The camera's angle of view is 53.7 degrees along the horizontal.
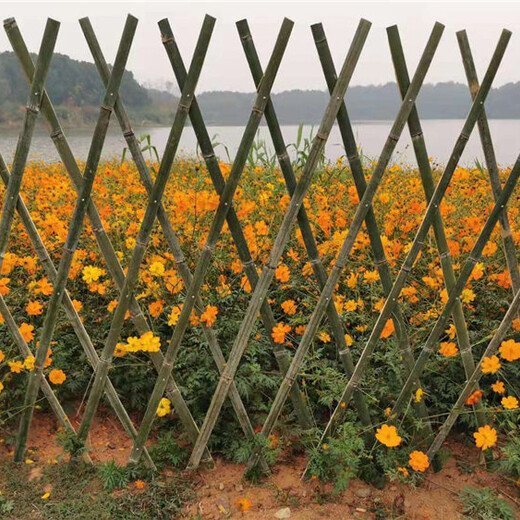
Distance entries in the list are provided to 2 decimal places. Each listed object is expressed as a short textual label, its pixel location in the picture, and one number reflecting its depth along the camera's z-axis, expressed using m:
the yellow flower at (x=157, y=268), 2.17
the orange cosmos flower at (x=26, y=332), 2.23
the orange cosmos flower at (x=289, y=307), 2.30
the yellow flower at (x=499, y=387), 2.05
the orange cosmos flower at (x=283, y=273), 2.17
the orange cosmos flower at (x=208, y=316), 2.02
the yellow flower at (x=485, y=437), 1.94
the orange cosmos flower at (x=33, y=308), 2.29
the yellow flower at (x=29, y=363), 2.15
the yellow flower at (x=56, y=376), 2.21
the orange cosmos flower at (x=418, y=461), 1.93
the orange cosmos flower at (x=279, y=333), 2.00
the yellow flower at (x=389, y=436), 1.94
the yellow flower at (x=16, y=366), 2.18
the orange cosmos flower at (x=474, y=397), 2.07
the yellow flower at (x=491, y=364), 1.95
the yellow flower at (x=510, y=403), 1.95
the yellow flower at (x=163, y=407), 2.10
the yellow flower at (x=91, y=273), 2.21
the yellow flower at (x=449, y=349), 2.05
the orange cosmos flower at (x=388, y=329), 2.06
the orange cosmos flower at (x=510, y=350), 1.92
